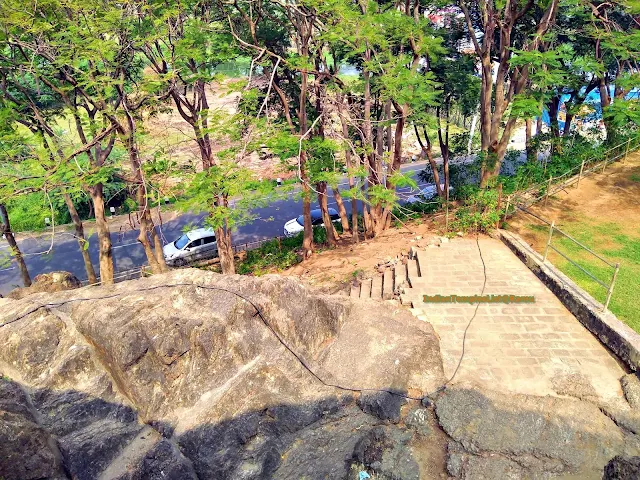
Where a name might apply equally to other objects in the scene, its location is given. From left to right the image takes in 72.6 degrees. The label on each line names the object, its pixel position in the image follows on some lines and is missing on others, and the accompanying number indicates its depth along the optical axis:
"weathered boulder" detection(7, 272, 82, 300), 12.14
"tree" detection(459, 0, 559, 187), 11.36
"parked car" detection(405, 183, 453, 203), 21.15
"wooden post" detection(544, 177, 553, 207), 12.93
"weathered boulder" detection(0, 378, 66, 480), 5.47
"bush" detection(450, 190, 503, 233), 12.05
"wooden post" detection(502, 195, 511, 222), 12.09
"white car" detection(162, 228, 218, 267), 18.28
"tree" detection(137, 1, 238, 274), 10.80
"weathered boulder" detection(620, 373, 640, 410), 6.51
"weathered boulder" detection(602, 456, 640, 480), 5.23
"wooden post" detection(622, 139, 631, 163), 15.20
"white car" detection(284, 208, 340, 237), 20.47
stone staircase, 9.60
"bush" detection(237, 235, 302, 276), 16.33
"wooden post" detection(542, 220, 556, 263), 9.78
